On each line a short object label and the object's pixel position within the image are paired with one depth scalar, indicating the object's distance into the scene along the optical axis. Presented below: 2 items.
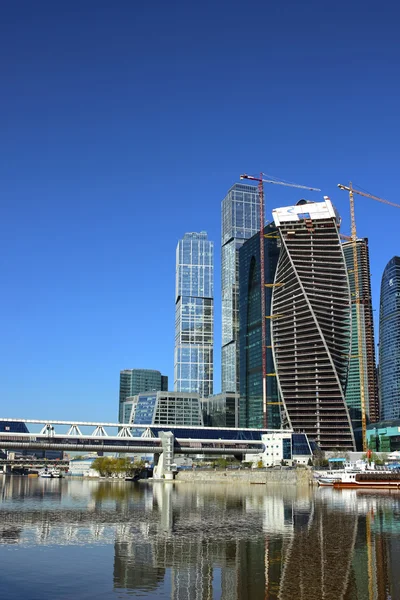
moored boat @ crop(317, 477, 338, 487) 191.43
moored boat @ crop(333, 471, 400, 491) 179.29
